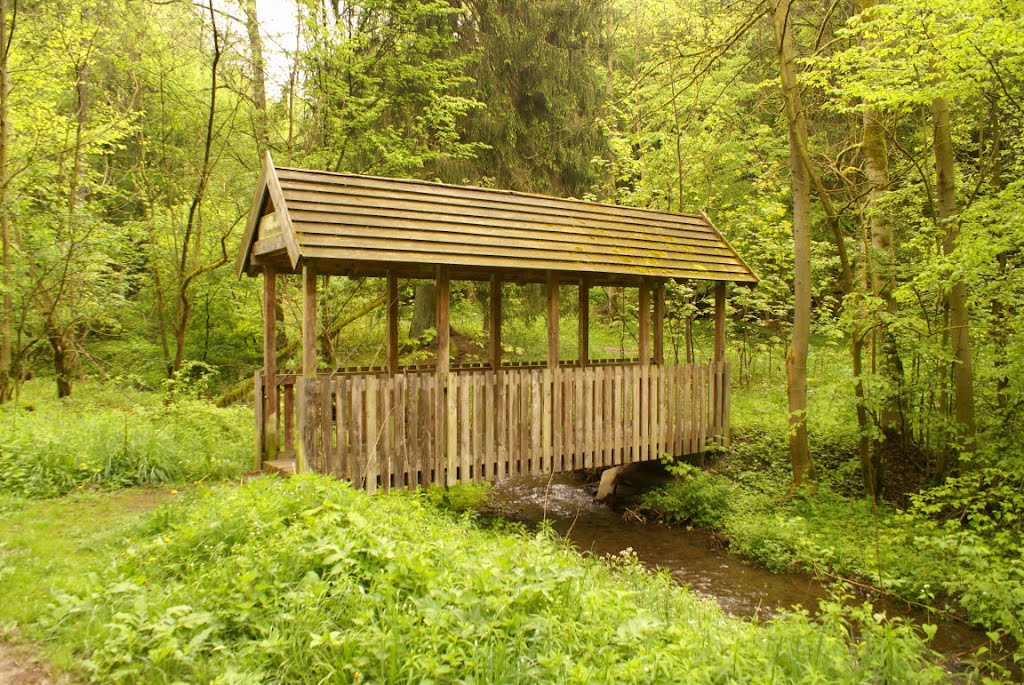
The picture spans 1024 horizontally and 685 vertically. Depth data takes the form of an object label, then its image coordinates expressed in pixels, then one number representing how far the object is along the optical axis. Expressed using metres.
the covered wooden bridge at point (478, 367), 6.79
